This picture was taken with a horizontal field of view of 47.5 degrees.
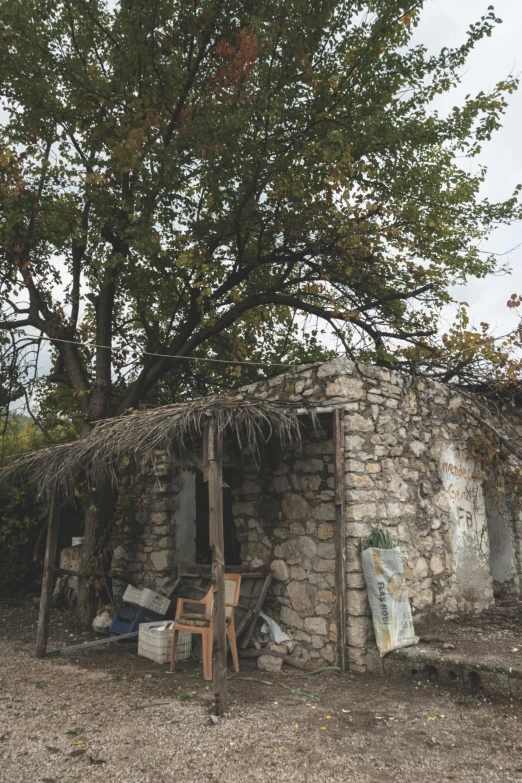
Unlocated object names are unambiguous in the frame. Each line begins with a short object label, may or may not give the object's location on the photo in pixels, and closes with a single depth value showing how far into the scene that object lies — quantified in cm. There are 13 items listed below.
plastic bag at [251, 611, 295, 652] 576
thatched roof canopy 499
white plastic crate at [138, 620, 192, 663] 602
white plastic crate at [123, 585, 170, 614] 693
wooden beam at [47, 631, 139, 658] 628
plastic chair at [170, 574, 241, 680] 529
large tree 720
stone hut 544
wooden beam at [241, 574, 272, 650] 586
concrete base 441
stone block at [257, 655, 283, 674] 545
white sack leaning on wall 512
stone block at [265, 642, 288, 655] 571
